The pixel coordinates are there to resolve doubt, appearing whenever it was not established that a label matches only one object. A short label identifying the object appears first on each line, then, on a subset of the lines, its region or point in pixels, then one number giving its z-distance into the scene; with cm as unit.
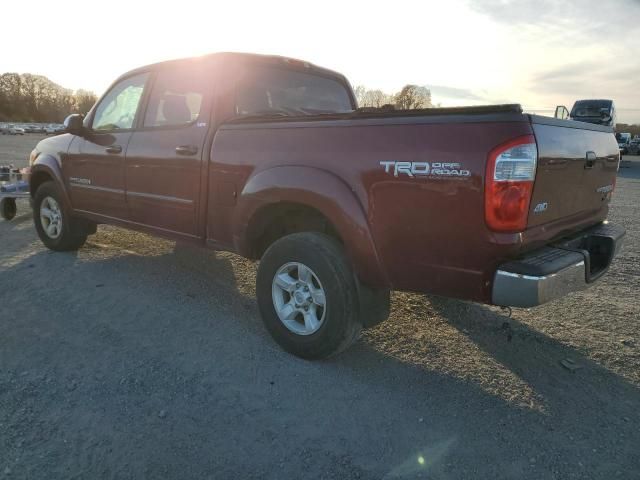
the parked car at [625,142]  3272
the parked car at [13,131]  5394
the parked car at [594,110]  2054
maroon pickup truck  240
